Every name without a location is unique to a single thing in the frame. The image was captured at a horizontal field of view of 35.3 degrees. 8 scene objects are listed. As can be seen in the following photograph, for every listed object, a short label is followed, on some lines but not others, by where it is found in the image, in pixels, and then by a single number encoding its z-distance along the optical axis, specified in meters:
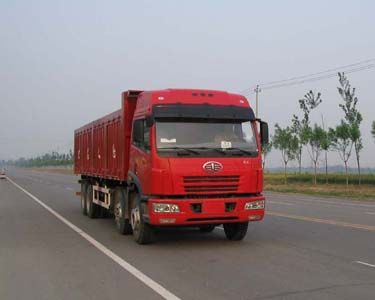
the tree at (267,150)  62.42
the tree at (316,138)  45.85
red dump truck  10.79
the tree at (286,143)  54.49
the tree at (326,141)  42.95
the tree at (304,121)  47.88
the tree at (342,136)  40.16
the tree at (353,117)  39.75
